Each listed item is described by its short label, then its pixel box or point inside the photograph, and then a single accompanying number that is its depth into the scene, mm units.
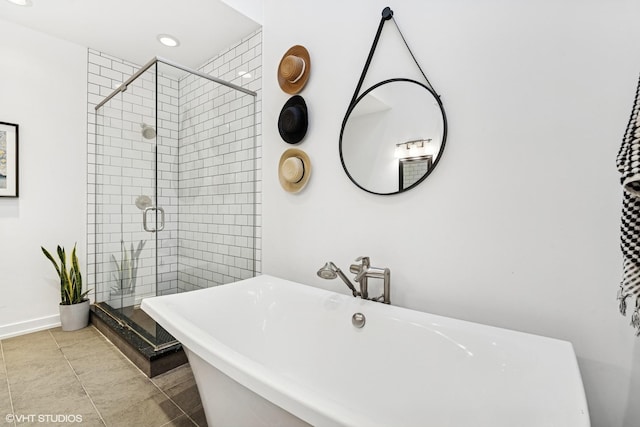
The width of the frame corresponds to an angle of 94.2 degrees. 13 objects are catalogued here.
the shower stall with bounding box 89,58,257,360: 2004
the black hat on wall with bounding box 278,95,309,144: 2020
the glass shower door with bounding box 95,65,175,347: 1996
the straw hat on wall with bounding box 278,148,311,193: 2041
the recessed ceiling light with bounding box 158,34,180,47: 2578
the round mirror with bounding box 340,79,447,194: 1510
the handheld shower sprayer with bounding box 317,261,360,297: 1539
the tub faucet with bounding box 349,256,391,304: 1544
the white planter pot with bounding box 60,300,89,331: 2510
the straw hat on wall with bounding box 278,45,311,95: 2031
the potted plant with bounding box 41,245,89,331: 2487
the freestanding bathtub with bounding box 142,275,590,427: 826
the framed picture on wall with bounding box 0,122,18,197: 2355
